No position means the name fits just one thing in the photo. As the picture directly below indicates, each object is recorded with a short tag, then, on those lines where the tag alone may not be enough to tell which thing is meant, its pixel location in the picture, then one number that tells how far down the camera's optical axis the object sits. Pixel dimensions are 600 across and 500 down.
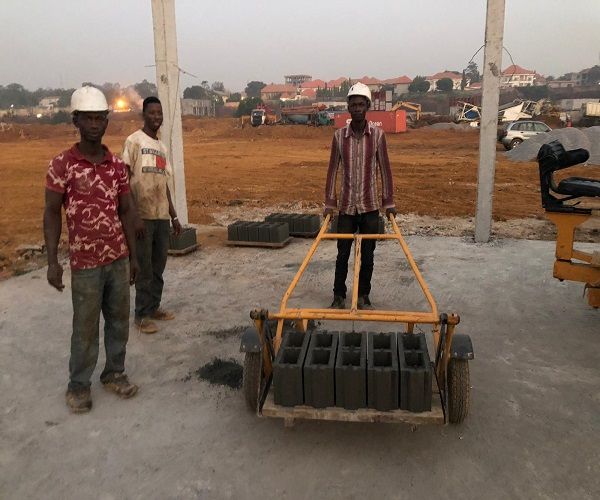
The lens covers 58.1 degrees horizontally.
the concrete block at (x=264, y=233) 8.12
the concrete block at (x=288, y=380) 3.05
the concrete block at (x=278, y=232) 8.11
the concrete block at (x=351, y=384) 3.01
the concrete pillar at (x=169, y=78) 7.89
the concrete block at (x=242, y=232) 8.26
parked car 24.25
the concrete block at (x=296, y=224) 8.84
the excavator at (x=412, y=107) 43.80
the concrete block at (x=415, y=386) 2.95
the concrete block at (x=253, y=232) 8.20
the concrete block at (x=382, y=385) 2.98
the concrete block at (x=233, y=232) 8.34
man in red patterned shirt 3.28
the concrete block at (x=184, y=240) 7.70
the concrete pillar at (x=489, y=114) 7.42
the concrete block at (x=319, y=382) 3.04
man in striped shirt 5.16
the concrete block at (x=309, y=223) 8.84
